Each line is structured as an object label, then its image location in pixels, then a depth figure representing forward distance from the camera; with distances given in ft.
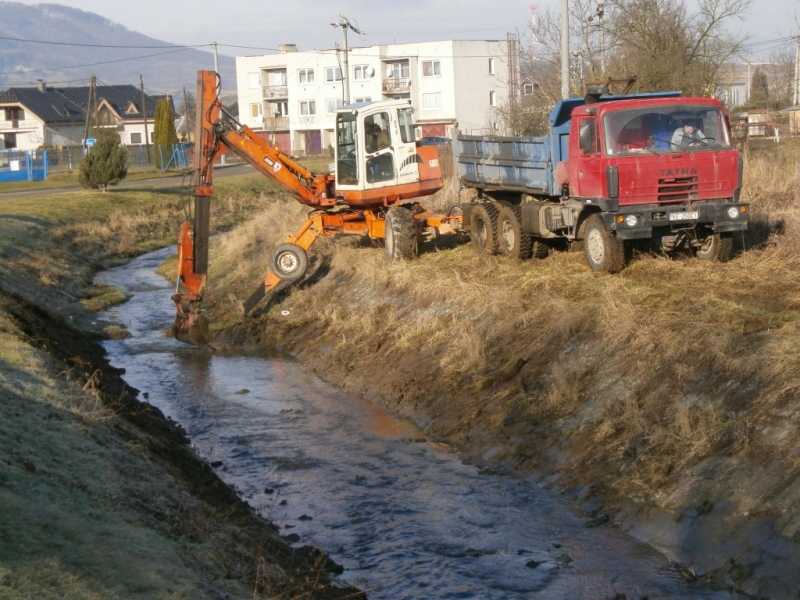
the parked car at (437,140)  113.54
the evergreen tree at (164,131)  228.84
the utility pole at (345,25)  178.50
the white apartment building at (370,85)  265.95
